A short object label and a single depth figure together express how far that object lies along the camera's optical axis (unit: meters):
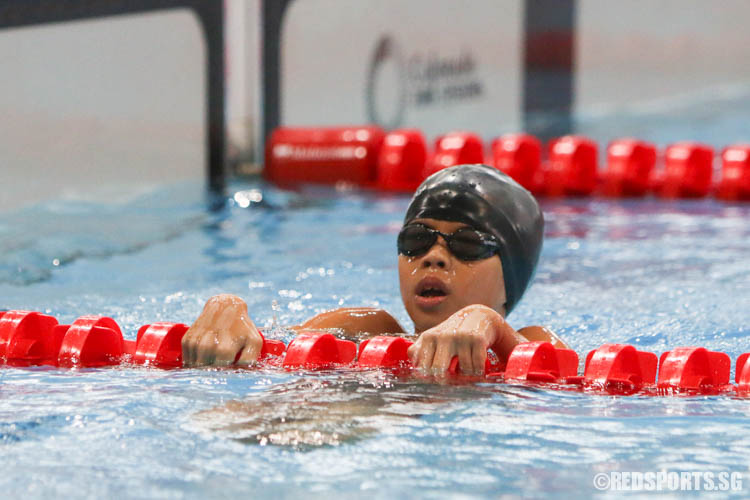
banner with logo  27.20
